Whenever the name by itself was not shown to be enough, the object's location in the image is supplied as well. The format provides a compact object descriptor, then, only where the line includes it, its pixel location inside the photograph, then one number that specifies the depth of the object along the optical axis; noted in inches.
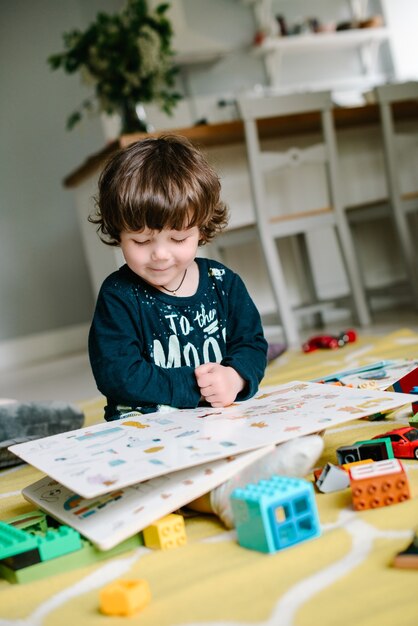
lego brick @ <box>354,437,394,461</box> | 38.0
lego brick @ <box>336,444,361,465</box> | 39.0
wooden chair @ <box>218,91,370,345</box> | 103.7
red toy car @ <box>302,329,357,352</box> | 91.0
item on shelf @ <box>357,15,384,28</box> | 166.4
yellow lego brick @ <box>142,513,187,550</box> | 33.1
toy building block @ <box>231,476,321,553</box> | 29.7
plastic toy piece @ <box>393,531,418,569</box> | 26.4
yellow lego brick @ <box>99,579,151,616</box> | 26.5
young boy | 43.9
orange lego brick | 33.2
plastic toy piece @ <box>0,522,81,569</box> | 31.8
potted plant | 107.7
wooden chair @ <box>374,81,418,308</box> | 112.3
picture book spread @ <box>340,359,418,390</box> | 48.2
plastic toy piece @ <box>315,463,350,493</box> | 36.5
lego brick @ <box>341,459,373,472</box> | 37.2
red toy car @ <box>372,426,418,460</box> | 38.9
